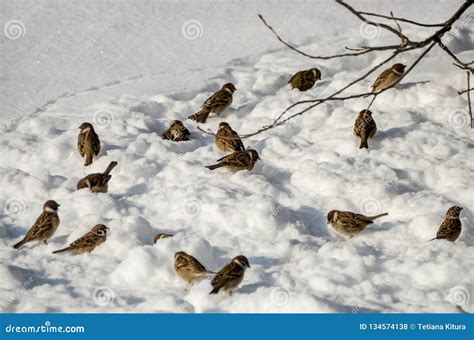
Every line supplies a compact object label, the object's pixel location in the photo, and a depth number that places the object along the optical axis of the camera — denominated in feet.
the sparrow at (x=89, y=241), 47.06
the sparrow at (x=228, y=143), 58.39
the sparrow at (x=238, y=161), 54.44
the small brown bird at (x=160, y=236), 47.34
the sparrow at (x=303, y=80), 69.82
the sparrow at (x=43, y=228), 48.26
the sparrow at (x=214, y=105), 66.23
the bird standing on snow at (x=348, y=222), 48.03
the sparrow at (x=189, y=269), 42.91
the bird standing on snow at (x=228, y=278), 41.52
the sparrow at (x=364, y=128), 57.26
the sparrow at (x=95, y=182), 53.98
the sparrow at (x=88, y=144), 58.74
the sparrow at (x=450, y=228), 46.52
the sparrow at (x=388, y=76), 65.57
